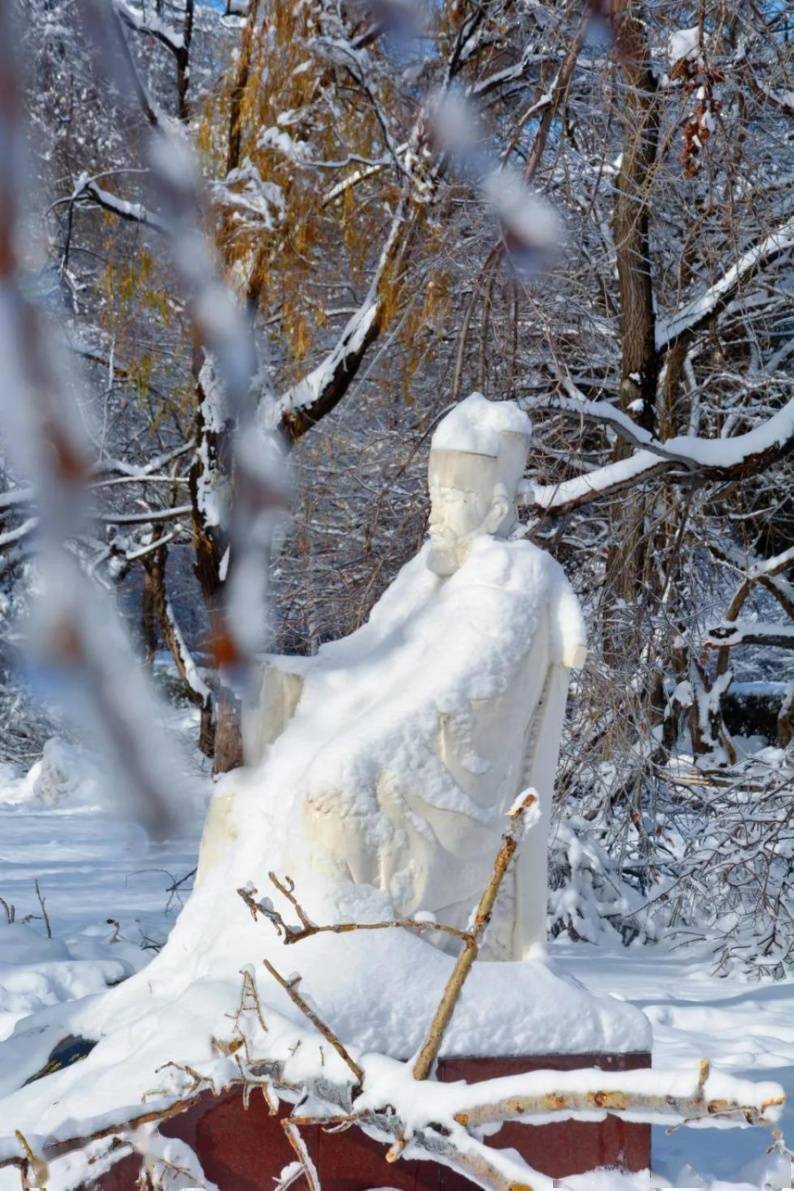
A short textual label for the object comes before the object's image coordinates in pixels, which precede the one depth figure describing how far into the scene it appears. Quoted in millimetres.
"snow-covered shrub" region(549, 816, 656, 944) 20495
